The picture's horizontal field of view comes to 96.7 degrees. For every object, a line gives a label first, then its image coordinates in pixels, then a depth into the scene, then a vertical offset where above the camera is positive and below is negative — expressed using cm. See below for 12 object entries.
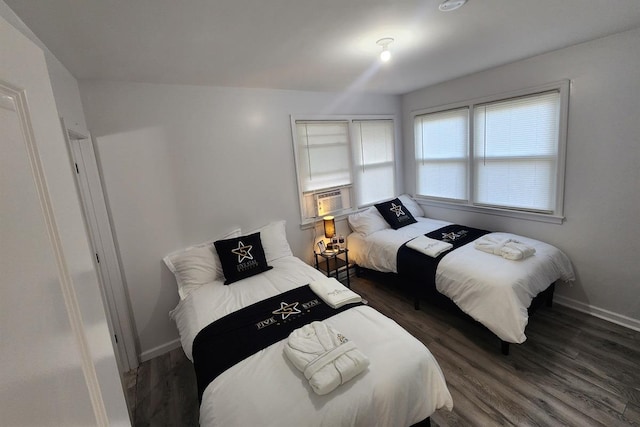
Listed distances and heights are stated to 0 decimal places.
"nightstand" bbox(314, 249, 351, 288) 341 -130
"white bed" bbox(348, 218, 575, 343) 221 -115
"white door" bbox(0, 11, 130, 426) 37 -14
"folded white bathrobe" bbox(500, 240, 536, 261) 256 -97
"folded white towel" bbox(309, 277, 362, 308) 206 -99
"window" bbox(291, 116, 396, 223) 350 -3
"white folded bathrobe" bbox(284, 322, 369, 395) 138 -101
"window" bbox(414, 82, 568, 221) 284 -5
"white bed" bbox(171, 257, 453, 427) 131 -110
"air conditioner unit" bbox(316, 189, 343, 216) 364 -52
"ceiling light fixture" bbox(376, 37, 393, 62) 203 +81
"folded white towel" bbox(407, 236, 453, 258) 287 -96
